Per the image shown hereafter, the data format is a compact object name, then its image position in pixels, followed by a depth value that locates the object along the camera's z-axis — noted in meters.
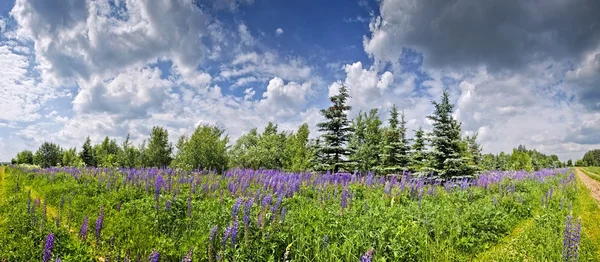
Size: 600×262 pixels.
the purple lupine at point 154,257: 3.40
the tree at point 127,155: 28.50
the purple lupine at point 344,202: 7.28
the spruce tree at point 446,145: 16.44
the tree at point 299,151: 19.69
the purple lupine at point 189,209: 6.15
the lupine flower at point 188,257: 3.13
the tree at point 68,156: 46.49
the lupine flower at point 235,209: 5.09
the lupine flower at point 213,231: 4.28
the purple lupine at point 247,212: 4.60
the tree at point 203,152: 18.86
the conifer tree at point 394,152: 20.12
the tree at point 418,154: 18.14
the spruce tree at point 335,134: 21.57
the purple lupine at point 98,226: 5.07
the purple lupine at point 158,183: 7.24
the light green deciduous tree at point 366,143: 20.16
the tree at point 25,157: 55.22
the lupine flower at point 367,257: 2.68
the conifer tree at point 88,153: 47.47
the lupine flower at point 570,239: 4.29
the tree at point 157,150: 25.50
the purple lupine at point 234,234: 4.21
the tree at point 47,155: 51.12
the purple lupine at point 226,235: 4.26
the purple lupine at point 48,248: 3.50
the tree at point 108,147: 44.82
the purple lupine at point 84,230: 5.02
